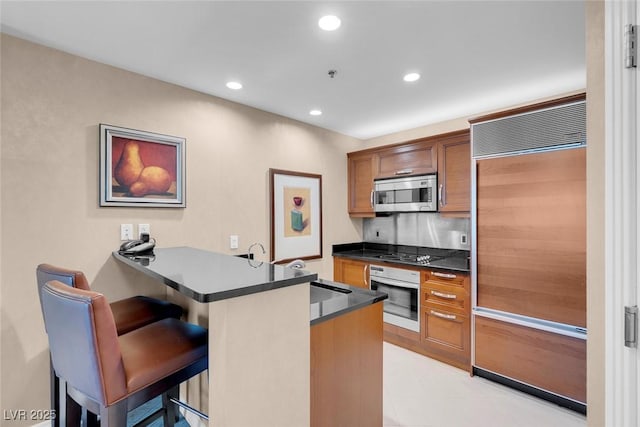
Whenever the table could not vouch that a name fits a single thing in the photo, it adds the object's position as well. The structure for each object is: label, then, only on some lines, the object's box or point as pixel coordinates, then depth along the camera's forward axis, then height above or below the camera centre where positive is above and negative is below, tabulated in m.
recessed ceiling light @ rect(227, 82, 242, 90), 2.55 +1.09
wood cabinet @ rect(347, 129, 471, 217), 3.03 +0.53
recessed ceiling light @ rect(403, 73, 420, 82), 2.41 +1.10
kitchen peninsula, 1.03 -0.53
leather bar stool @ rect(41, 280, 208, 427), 0.97 -0.55
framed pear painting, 2.21 +0.34
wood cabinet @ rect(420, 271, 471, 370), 2.73 -1.00
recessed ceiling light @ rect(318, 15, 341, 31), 1.71 +1.10
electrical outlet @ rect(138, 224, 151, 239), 2.36 -0.13
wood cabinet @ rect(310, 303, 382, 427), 1.37 -0.79
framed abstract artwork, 3.25 -0.04
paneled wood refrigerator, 2.09 -0.28
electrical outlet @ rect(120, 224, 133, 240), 2.28 -0.15
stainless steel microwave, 3.24 +0.21
